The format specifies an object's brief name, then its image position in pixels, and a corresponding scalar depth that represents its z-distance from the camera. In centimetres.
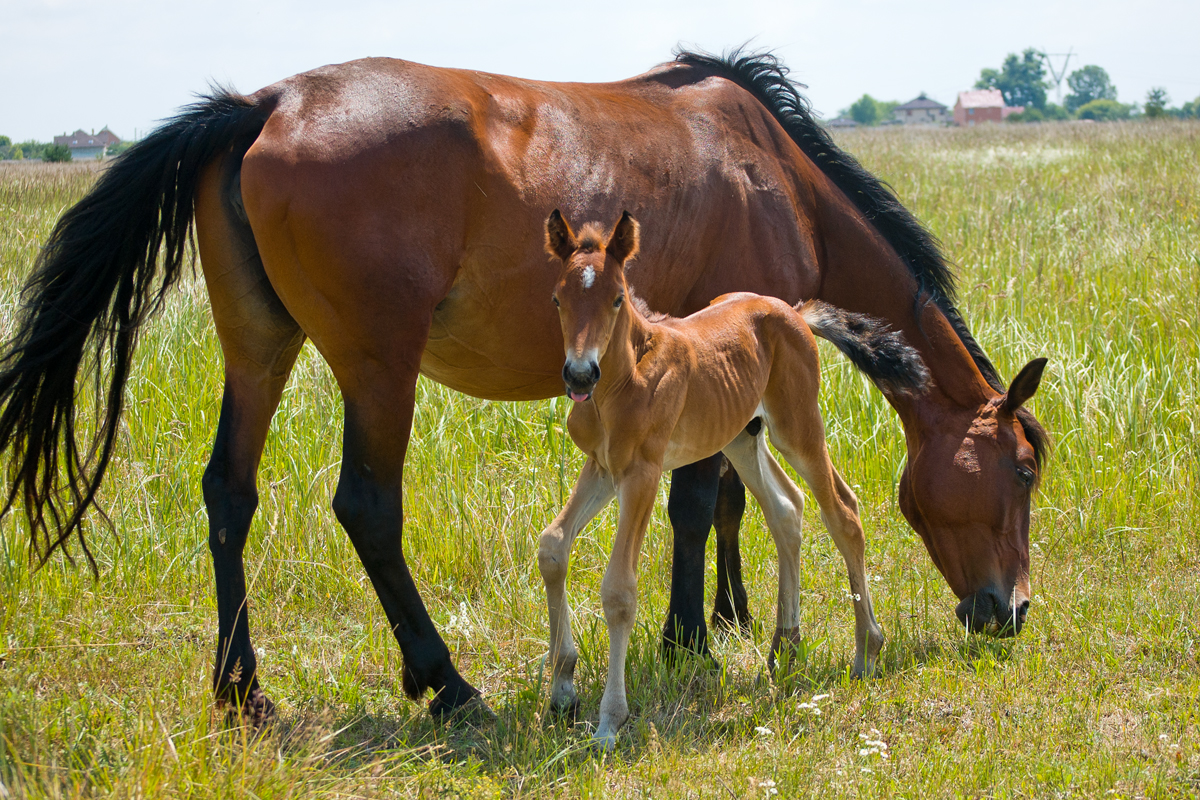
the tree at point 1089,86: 14988
